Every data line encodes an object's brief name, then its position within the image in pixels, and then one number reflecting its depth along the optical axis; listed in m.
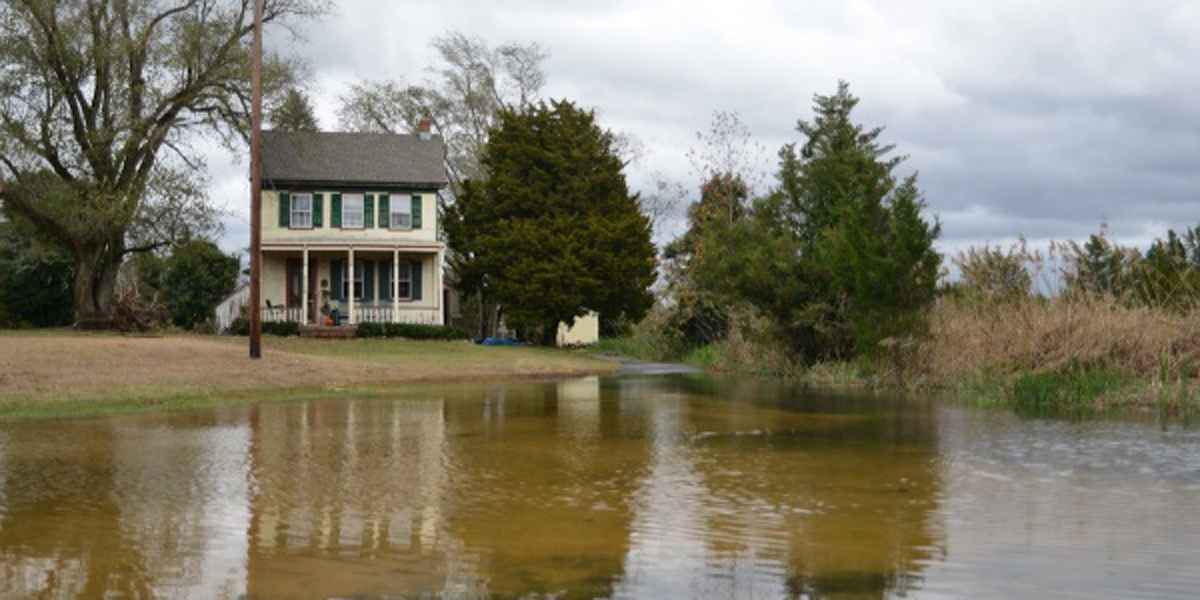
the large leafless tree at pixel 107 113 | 38.84
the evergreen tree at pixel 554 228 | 47.66
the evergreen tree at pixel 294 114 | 44.81
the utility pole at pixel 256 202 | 29.94
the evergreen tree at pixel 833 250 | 27.78
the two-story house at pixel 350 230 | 48.41
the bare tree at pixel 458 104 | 61.19
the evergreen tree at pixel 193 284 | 55.72
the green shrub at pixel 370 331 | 46.25
